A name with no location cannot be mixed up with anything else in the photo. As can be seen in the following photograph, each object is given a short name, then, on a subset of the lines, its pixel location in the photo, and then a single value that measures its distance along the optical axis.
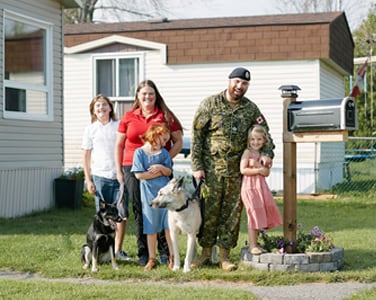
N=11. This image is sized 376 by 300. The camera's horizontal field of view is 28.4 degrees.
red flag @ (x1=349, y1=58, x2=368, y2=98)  20.56
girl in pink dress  7.33
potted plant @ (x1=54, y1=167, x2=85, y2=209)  13.43
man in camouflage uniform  7.43
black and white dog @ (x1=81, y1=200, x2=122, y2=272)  7.48
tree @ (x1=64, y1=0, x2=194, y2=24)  36.17
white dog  7.12
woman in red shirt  7.65
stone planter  7.20
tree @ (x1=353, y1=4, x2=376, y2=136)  32.97
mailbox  7.27
